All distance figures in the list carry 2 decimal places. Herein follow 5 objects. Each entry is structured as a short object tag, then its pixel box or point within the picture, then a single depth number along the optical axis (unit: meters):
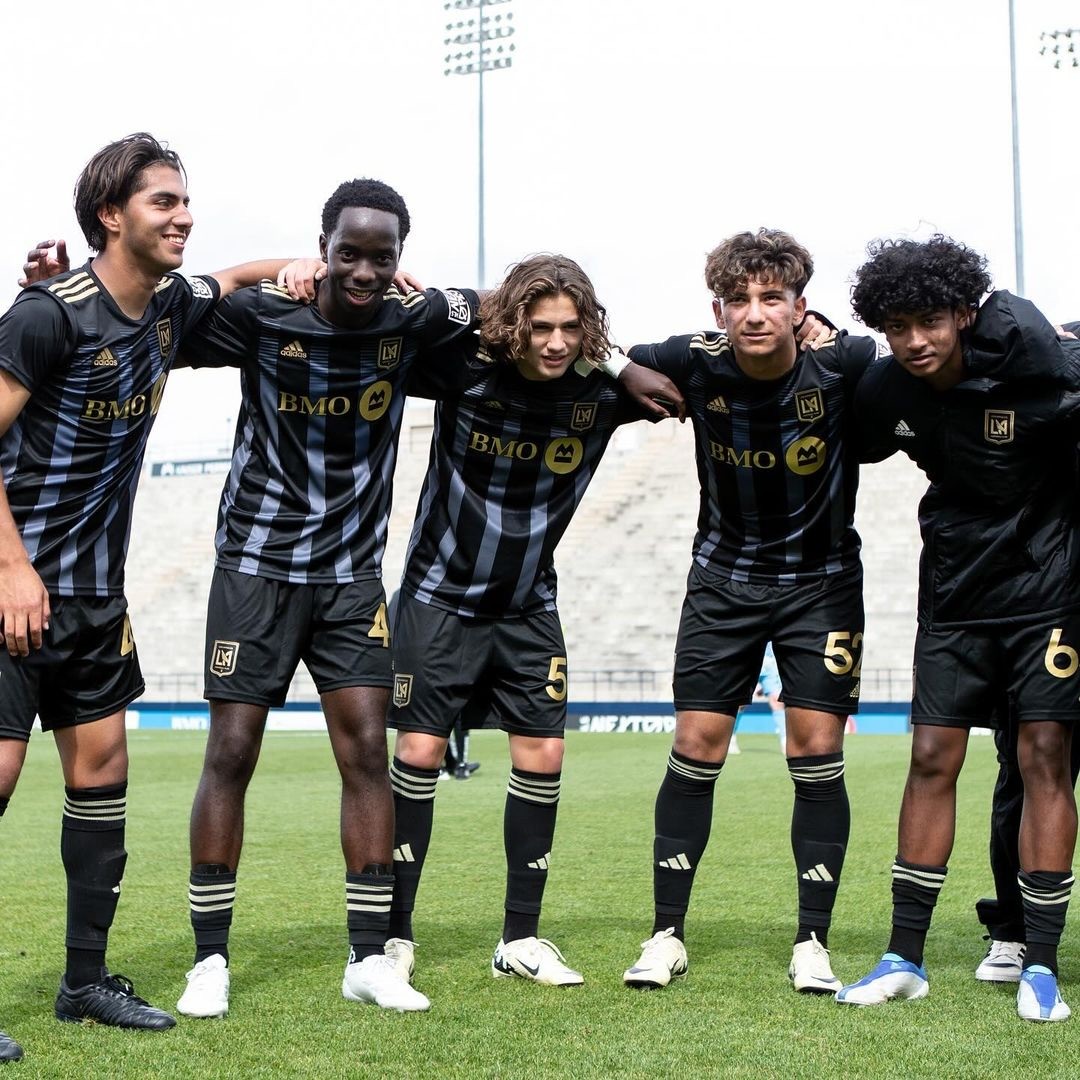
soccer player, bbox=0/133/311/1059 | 3.73
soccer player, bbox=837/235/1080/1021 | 4.10
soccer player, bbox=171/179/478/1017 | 4.22
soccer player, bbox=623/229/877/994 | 4.56
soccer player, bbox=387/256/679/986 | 4.65
